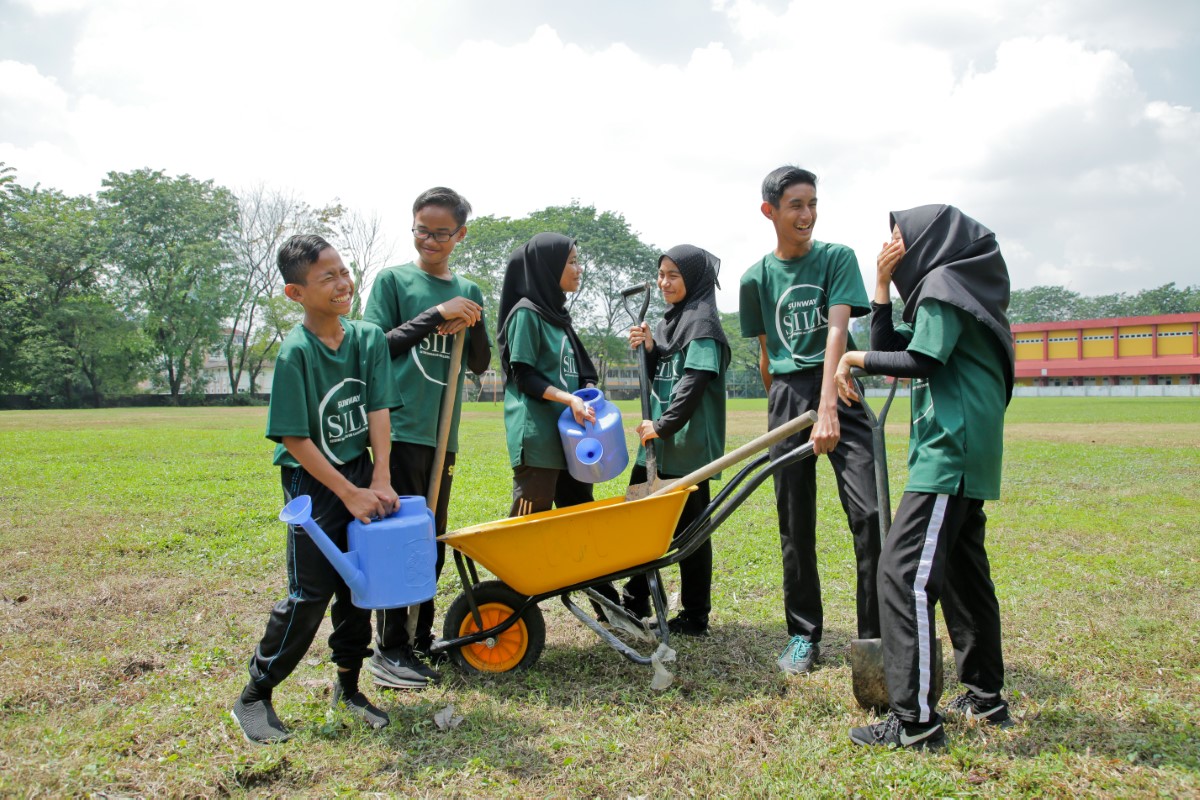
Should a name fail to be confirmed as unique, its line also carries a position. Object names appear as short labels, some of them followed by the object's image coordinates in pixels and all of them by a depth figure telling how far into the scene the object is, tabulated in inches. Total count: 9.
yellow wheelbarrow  108.1
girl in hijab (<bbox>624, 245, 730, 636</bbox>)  129.0
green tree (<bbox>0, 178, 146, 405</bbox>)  1378.0
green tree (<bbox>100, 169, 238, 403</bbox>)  1549.0
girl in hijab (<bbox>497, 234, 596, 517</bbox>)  128.3
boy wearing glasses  116.7
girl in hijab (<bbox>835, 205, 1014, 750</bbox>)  89.7
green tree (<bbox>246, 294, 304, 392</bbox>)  1595.7
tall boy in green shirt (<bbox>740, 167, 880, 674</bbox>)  116.9
